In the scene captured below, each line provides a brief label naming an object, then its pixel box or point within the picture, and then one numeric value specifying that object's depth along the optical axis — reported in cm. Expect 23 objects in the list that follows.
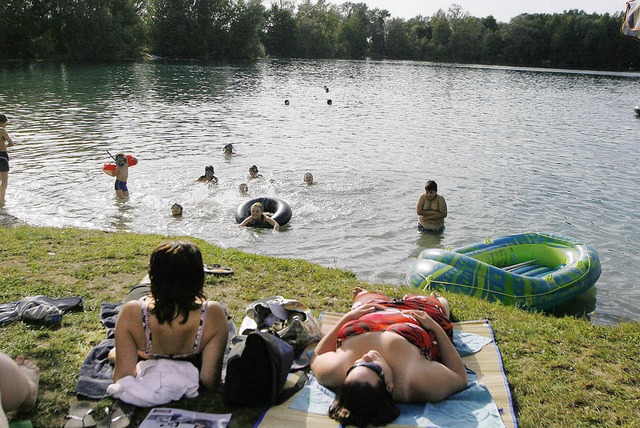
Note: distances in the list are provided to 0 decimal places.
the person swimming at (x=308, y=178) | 1405
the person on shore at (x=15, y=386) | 342
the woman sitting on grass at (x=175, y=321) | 352
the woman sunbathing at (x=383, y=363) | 343
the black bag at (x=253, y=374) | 378
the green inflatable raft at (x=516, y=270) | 698
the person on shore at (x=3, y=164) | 1089
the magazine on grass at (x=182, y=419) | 354
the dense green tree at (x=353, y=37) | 10294
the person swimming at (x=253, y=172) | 1452
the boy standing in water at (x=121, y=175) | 1223
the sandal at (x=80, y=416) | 349
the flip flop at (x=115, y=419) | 352
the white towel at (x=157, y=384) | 373
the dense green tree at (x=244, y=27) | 7012
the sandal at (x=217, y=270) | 650
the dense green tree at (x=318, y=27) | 9300
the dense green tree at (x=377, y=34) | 10944
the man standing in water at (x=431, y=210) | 1074
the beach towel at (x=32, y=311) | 490
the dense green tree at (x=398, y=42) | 10688
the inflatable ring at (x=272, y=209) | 1092
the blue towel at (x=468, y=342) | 473
